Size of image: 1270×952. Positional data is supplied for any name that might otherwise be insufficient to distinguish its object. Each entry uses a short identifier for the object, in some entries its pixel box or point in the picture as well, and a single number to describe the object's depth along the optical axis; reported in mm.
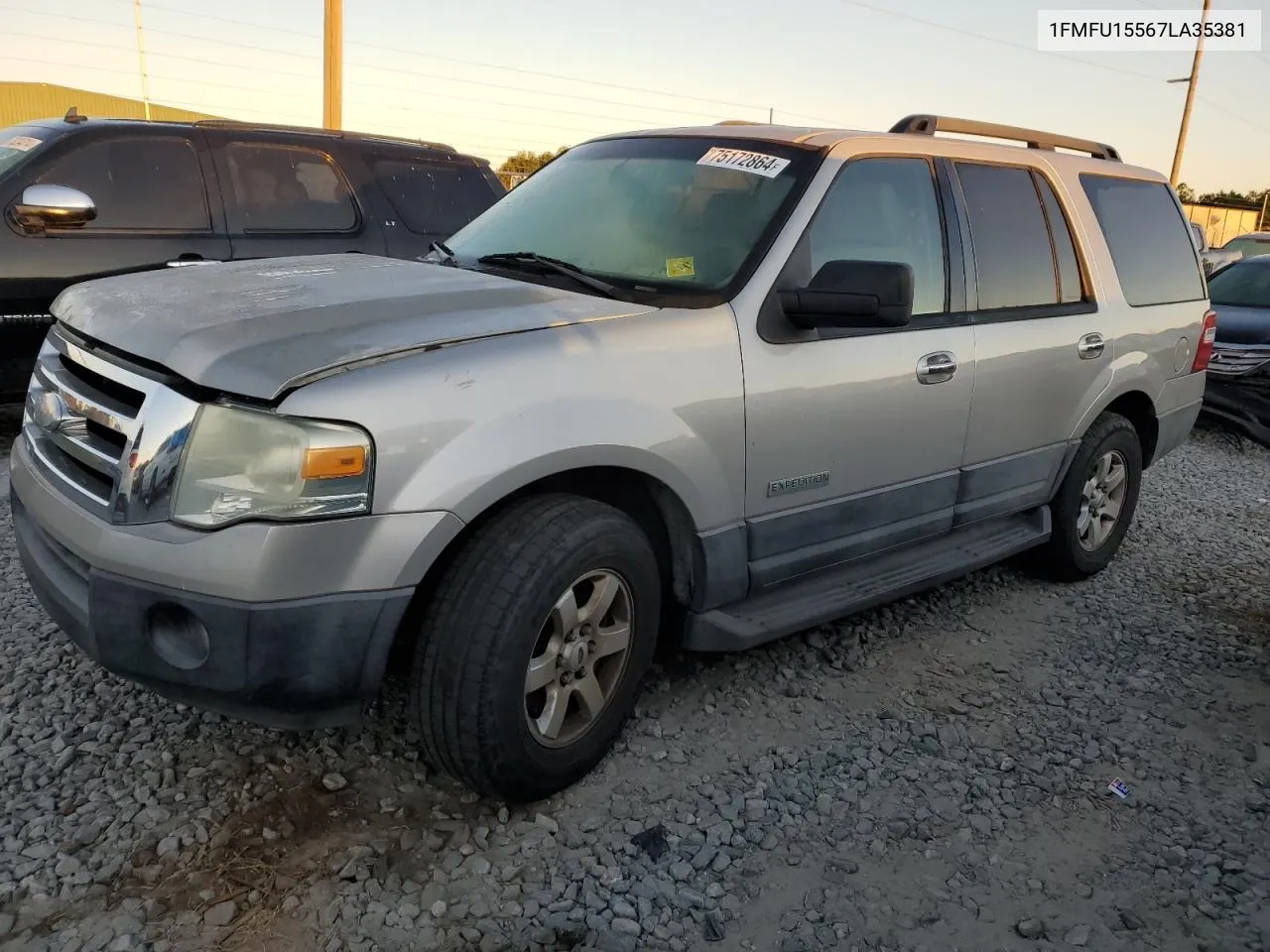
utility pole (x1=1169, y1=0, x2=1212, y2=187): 29427
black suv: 5234
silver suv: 2207
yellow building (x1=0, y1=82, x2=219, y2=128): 31516
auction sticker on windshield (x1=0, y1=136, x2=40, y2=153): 5352
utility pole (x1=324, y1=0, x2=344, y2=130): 12953
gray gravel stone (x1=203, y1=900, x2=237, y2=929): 2207
